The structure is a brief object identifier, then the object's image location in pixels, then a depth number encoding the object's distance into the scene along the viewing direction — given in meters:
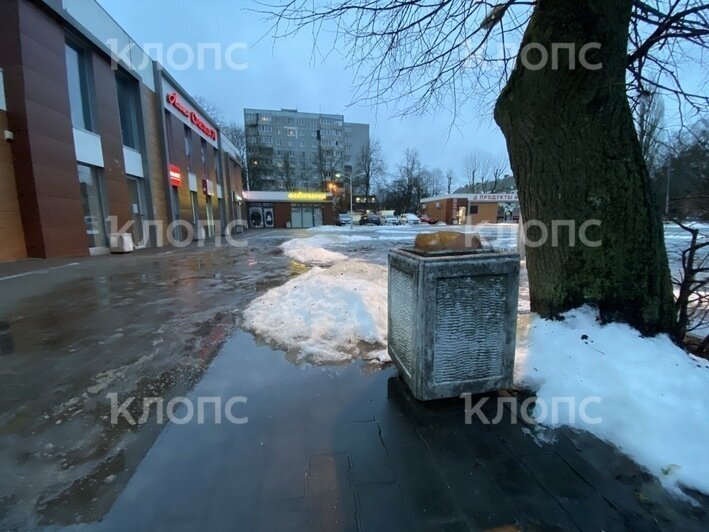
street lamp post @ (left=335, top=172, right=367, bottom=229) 59.22
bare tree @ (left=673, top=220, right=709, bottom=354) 3.07
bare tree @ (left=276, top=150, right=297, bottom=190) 62.06
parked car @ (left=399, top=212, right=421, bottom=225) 49.41
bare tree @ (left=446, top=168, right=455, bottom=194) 79.56
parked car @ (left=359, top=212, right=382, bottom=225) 47.69
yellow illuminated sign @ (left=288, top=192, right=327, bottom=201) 41.62
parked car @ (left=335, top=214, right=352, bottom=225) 46.38
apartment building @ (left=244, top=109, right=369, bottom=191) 60.66
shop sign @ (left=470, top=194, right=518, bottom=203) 48.97
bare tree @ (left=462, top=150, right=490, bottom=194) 73.25
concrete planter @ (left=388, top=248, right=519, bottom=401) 2.40
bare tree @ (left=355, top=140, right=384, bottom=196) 60.16
